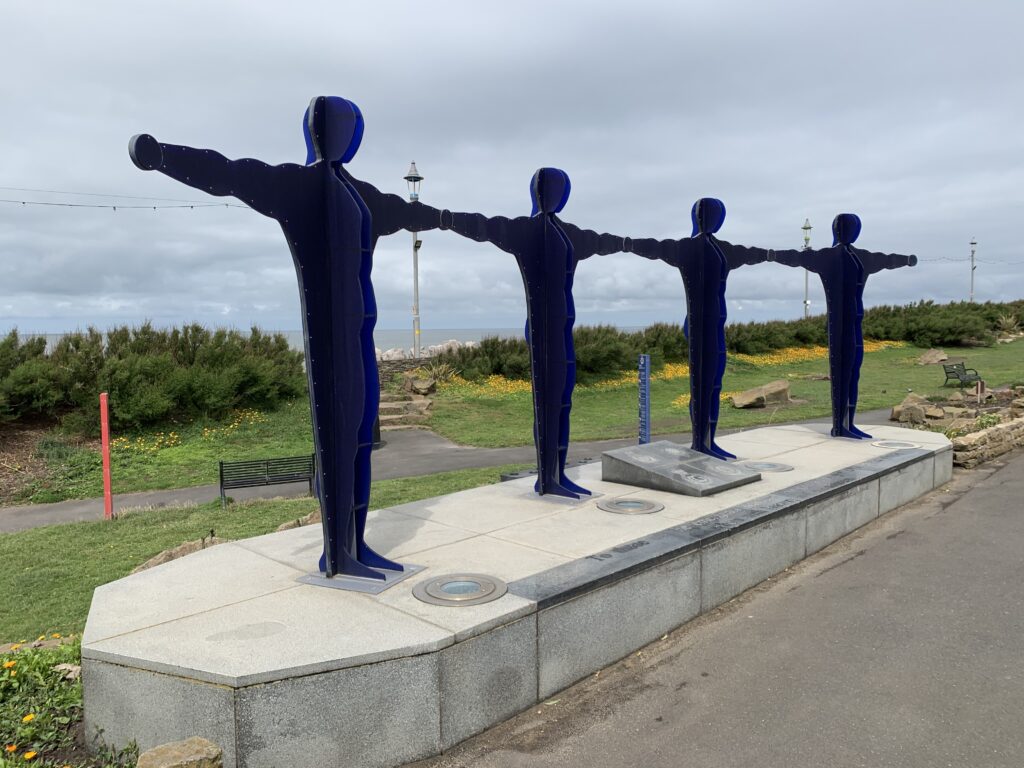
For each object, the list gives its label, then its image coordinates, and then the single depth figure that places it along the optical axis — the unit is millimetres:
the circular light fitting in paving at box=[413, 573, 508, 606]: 3969
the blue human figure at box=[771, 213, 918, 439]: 9844
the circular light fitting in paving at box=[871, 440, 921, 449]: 9234
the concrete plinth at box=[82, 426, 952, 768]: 3207
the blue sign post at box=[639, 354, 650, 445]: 9969
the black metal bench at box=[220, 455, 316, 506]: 10477
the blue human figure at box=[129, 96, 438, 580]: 4348
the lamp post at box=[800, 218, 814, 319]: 33406
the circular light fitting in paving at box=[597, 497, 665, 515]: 6039
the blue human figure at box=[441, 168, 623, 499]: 6410
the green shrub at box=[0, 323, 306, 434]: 15422
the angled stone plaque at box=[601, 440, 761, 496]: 6699
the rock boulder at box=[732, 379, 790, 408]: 19219
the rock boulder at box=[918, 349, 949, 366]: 29438
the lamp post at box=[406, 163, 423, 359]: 21734
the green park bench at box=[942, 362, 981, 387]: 19750
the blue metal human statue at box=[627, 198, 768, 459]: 8008
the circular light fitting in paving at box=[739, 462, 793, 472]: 7650
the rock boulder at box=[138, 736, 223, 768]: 2906
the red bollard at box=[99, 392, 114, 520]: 10047
